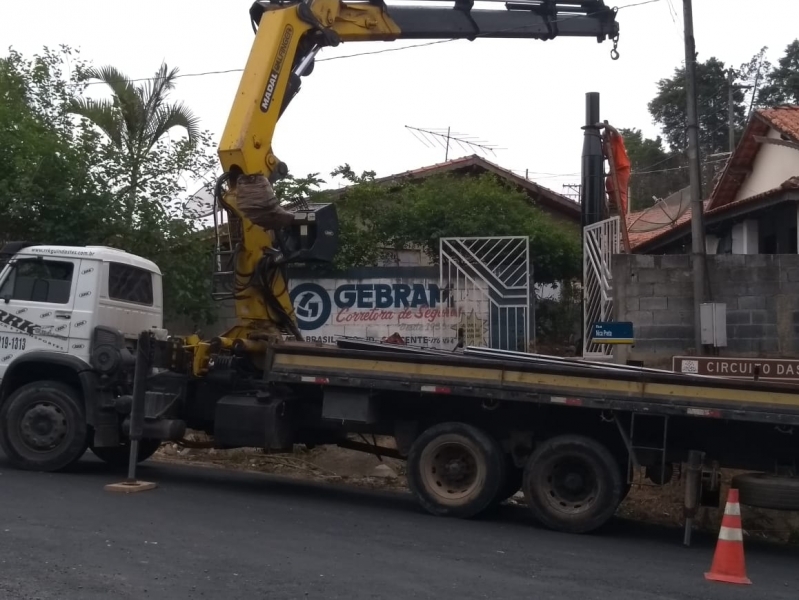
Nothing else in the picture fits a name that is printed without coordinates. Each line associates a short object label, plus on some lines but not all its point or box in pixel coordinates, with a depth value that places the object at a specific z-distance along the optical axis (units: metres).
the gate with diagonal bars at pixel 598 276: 15.97
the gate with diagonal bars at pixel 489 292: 17.41
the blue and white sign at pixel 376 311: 17.66
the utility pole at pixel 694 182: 14.59
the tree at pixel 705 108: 47.06
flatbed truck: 9.57
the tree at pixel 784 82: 49.25
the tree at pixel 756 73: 49.50
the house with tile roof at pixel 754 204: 19.44
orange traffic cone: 7.88
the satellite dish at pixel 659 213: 26.90
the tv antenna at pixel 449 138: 24.31
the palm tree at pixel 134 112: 19.00
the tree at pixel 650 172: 49.09
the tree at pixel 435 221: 19.08
